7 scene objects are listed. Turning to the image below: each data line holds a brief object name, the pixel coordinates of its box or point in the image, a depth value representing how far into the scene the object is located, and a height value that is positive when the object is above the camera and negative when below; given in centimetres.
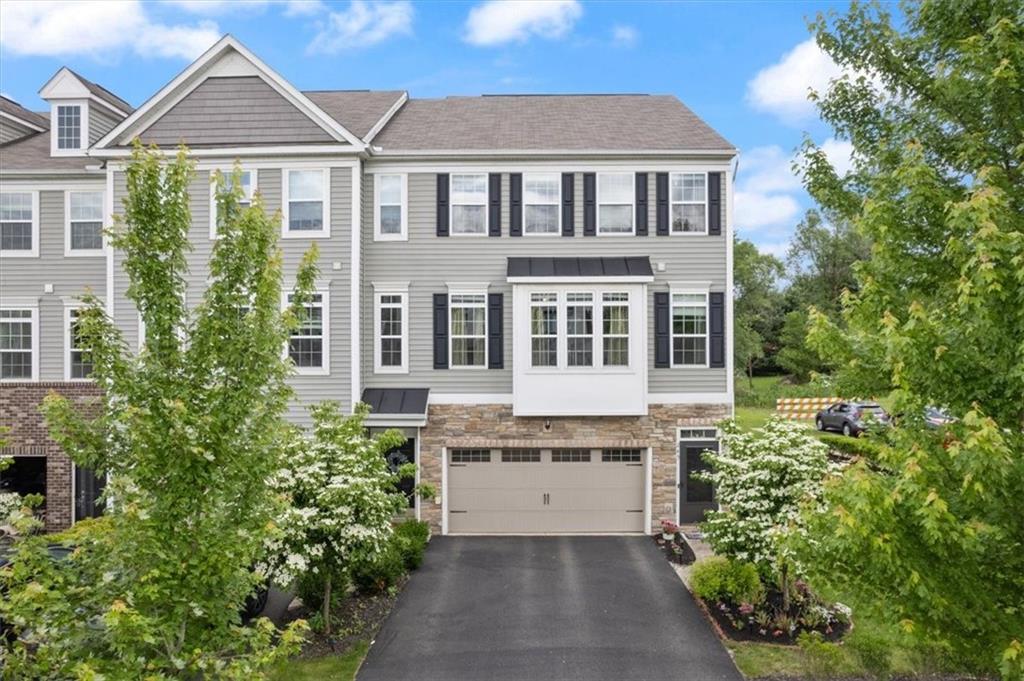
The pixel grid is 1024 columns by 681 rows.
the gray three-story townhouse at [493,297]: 1819 +131
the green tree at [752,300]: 4149 +310
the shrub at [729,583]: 1305 -418
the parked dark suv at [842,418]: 2894 -284
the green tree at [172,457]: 585 -89
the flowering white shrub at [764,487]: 1202 -228
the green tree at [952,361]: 579 -10
